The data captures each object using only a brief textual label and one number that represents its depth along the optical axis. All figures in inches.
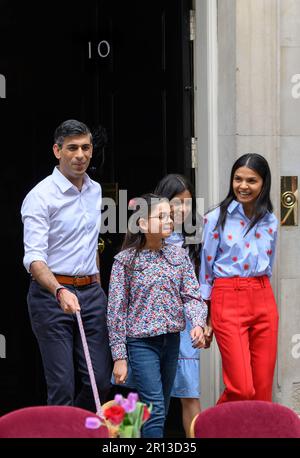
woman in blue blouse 411.2
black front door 524.7
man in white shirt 392.8
